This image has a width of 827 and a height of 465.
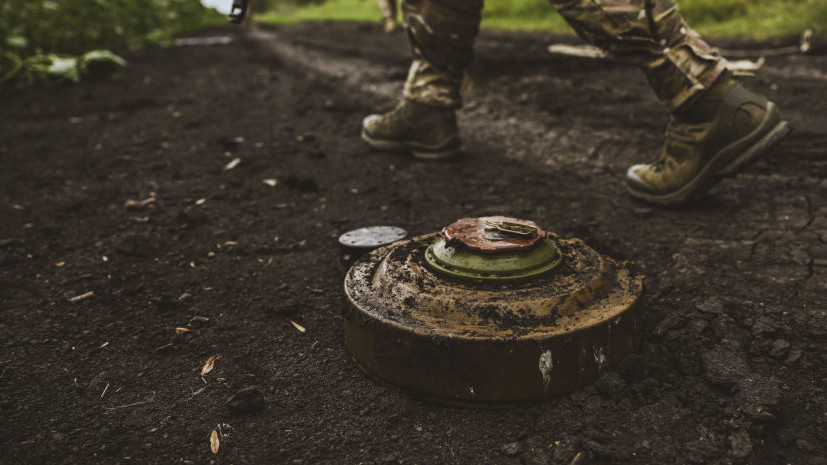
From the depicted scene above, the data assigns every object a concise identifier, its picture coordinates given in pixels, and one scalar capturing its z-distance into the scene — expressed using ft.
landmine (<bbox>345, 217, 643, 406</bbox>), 3.93
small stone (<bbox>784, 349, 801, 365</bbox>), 4.48
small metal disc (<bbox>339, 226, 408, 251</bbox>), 5.96
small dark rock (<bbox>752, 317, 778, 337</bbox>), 4.81
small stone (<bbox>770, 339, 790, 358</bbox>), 4.55
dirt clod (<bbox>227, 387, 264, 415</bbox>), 4.32
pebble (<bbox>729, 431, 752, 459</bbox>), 3.69
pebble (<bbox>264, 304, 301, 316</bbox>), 5.64
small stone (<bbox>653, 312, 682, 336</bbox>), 4.99
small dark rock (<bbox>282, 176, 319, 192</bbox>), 8.75
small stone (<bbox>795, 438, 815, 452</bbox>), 3.71
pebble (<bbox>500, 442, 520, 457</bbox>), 3.81
